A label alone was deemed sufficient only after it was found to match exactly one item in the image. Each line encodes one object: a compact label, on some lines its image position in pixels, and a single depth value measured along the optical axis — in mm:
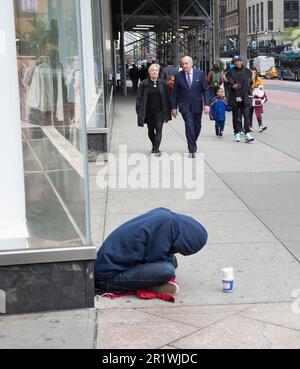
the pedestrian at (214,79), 23389
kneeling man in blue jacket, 4797
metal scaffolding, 34969
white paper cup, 5090
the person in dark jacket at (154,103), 12352
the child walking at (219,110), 15219
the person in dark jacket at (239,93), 14359
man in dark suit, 12000
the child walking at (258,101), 16491
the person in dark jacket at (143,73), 38094
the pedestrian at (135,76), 39438
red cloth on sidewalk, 4998
